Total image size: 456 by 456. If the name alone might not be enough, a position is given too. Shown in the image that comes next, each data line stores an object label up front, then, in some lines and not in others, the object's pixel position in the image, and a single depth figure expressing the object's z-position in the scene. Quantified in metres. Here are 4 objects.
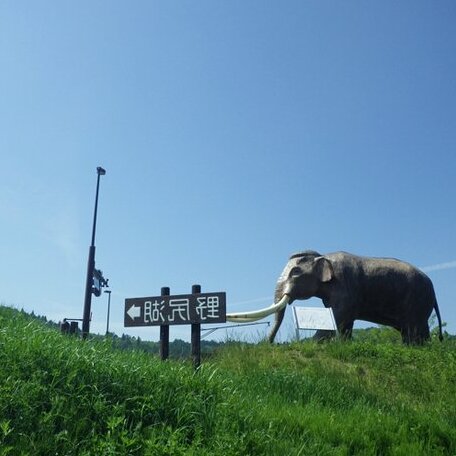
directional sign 7.70
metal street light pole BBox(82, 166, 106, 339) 15.32
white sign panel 11.83
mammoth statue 13.56
